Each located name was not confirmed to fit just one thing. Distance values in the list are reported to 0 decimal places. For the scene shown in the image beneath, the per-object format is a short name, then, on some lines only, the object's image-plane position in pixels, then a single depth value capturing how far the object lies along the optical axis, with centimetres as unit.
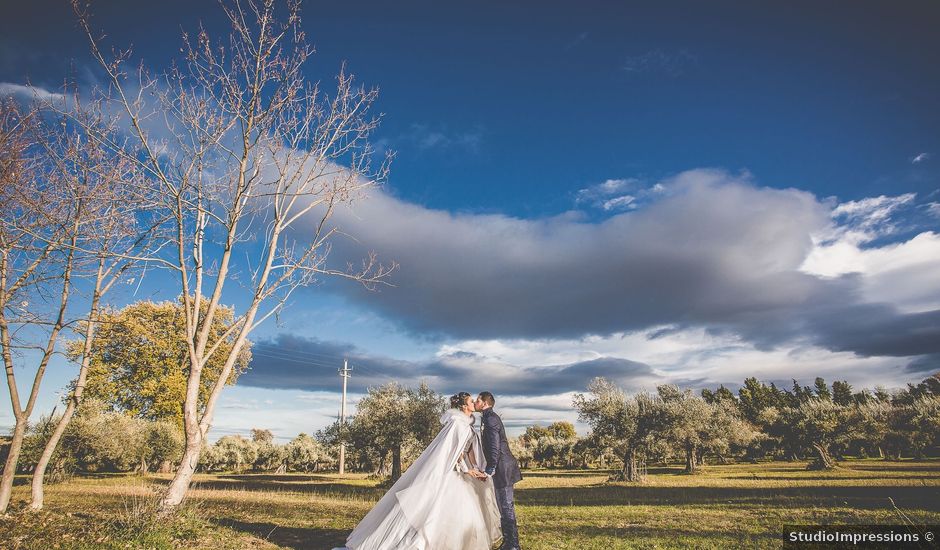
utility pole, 3583
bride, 795
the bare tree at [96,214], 1154
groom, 845
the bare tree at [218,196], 1096
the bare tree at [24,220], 1247
